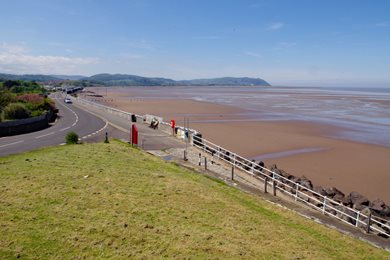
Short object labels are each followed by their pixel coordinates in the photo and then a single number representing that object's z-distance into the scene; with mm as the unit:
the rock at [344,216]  15076
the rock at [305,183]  20638
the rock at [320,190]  19391
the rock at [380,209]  16609
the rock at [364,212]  14320
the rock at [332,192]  19234
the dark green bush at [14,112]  37469
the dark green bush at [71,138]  23462
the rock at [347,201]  18156
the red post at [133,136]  23844
